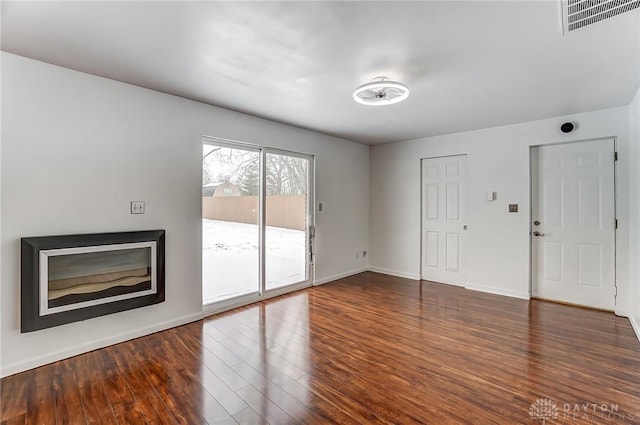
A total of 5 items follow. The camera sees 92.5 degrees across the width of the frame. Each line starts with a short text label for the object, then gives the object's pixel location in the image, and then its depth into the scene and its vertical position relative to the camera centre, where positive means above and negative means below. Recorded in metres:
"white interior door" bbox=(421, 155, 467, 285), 5.11 -0.08
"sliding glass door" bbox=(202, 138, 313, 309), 3.82 -0.13
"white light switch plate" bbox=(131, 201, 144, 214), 3.08 +0.06
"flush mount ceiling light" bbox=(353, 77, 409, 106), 2.74 +1.15
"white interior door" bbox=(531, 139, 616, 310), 3.88 -0.13
